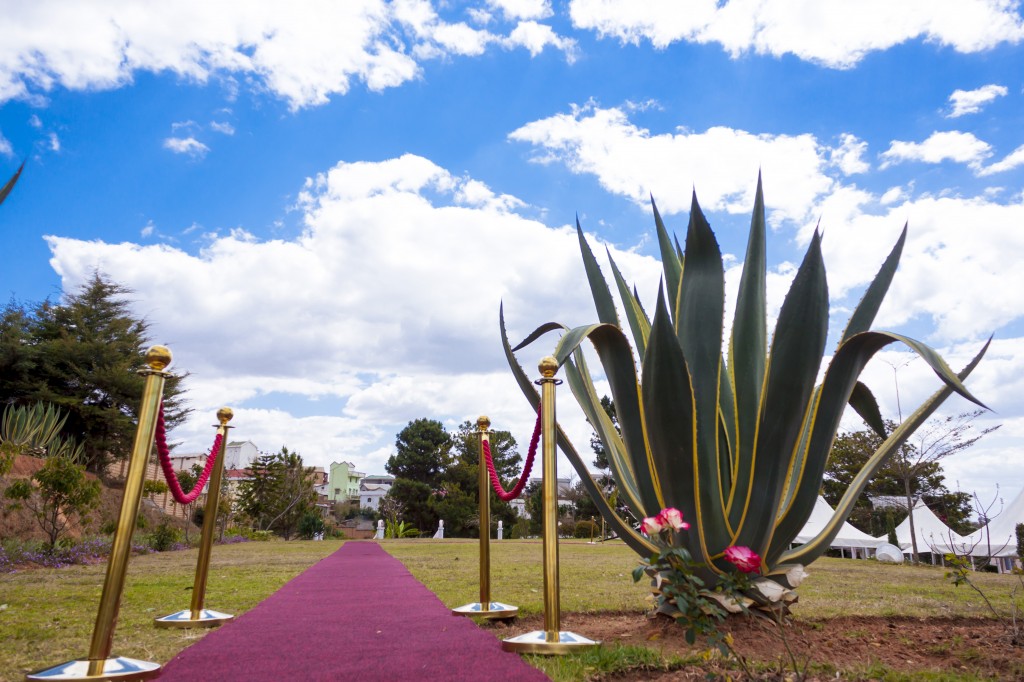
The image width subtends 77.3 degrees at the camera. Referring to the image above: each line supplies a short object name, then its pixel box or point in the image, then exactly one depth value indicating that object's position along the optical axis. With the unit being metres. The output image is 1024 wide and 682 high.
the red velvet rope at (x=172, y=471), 3.63
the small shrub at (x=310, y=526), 28.39
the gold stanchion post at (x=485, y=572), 4.55
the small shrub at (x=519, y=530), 29.73
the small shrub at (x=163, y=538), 14.30
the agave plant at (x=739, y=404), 3.32
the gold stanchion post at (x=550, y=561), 3.42
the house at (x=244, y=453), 52.47
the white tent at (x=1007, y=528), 15.34
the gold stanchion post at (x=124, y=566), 2.90
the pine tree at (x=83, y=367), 18.59
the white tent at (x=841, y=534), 17.77
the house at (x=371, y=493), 68.12
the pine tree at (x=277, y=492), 24.88
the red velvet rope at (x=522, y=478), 4.29
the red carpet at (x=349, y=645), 3.02
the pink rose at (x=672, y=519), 2.91
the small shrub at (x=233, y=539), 19.84
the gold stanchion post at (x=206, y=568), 4.39
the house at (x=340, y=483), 67.81
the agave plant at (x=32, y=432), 11.85
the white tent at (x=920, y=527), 18.79
